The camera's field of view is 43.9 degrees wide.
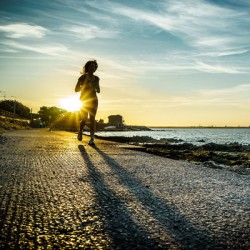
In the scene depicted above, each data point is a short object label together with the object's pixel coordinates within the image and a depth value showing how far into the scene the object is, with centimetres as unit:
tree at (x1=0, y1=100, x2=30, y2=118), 8808
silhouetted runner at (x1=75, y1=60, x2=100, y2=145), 816
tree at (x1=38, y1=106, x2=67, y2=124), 10231
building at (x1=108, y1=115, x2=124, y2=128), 18180
